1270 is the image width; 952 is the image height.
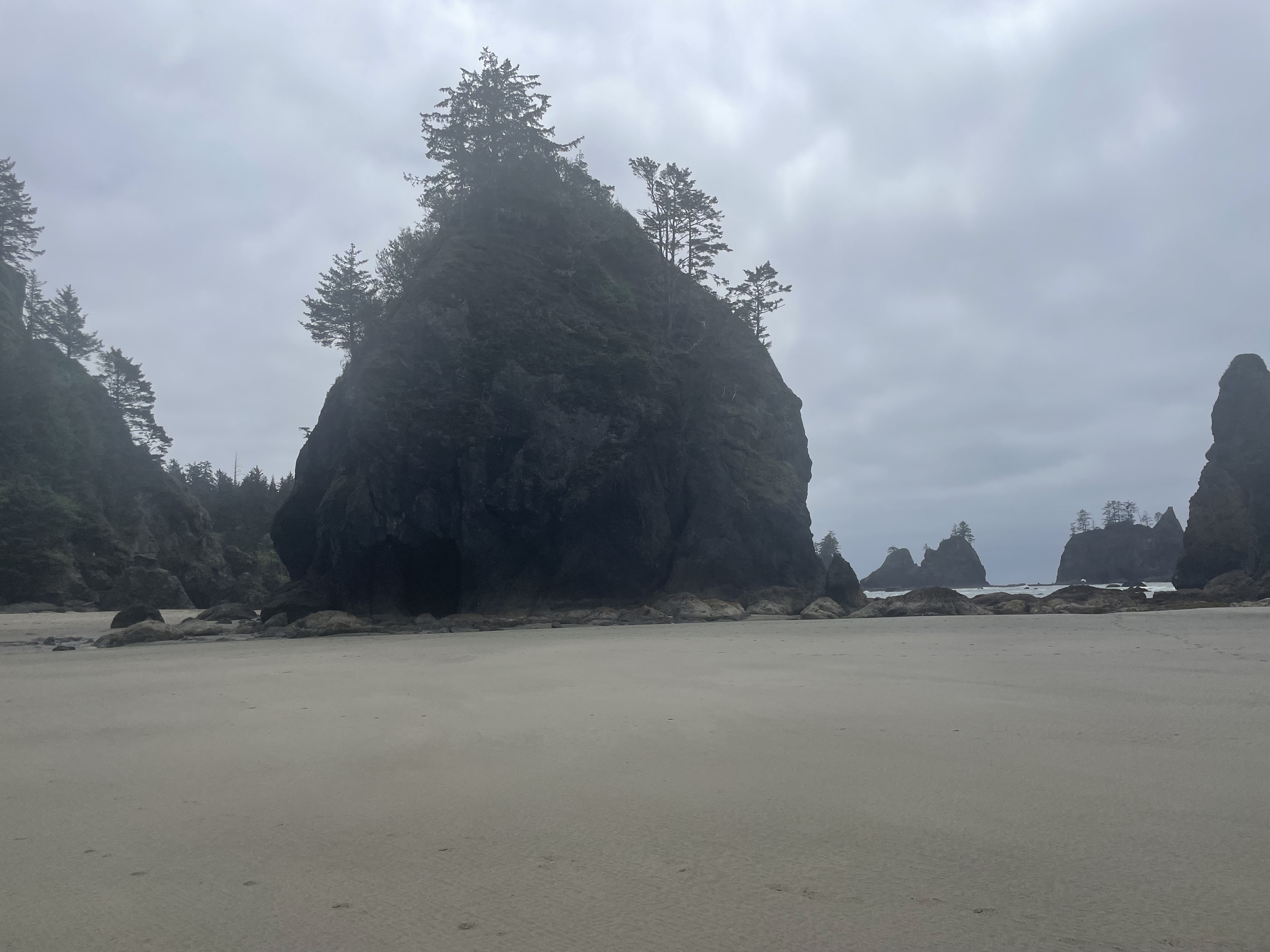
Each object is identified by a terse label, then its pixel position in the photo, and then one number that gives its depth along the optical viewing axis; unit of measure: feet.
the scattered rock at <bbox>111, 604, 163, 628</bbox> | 65.31
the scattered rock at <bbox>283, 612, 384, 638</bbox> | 68.90
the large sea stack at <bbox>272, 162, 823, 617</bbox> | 88.94
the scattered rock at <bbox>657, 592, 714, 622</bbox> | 77.77
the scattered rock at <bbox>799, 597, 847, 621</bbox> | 76.54
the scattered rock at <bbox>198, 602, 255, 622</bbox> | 88.89
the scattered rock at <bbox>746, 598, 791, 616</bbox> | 84.64
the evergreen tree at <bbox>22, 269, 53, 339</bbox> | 159.22
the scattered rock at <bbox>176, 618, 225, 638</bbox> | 62.23
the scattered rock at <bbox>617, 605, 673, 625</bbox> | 75.97
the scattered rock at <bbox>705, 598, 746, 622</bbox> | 78.28
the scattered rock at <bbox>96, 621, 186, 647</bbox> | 54.70
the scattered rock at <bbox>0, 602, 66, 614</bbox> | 99.55
